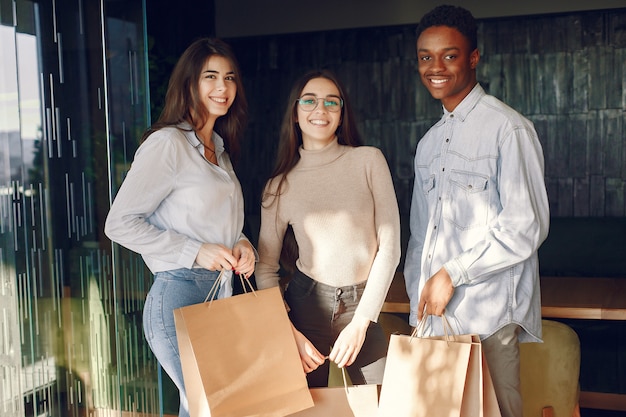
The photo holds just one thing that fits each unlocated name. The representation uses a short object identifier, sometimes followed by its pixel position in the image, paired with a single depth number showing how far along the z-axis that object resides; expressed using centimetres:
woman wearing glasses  210
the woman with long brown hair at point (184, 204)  193
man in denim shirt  186
